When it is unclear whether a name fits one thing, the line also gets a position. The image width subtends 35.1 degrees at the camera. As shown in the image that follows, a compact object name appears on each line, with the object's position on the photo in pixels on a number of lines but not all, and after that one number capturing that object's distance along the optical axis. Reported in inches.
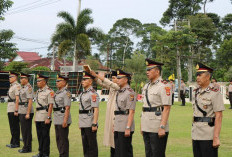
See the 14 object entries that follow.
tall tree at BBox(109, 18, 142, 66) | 2264.5
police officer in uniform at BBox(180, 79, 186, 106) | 935.2
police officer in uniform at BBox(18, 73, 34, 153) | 335.9
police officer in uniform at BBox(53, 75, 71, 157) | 291.1
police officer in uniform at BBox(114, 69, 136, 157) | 254.4
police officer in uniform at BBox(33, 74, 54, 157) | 308.8
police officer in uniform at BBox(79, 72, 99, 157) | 274.7
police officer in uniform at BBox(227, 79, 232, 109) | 851.4
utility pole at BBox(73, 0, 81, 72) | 1246.9
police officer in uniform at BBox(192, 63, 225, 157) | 200.8
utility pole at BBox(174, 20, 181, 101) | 1253.0
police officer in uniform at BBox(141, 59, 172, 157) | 215.2
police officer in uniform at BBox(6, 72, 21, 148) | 361.7
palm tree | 1178.0
